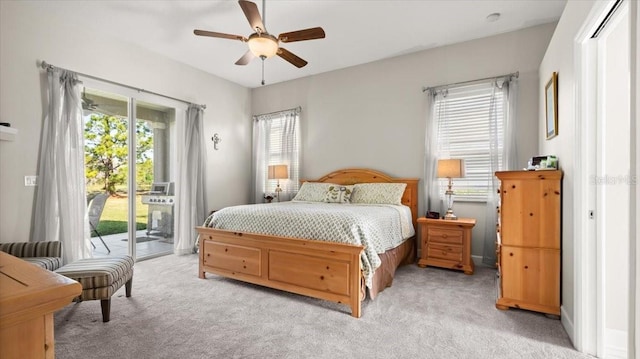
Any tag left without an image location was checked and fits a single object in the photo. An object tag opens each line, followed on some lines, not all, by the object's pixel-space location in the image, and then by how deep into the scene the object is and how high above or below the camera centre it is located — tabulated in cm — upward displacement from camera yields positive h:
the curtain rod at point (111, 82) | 320 +122
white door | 190 -9
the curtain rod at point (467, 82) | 363 +126
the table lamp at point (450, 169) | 363 +13
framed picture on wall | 264 +68
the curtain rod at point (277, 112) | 529 +124
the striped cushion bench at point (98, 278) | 230 -76
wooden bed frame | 251 -78
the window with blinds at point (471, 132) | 375 +62
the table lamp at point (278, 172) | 511 +14
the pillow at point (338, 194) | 422 -20
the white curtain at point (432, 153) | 405 +36
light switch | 310 -1
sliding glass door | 377 +15
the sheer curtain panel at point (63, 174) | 315 +6
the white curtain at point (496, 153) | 361 +32
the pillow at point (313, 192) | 445 -17
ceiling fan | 270 +132
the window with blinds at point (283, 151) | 531 +52
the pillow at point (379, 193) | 402 -17
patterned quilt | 258 -42
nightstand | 352 -75
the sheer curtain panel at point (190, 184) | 461 -6
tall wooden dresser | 238 -48
